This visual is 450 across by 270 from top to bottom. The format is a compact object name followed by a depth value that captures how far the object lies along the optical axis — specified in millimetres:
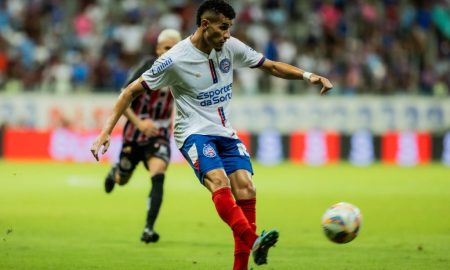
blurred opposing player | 22734
